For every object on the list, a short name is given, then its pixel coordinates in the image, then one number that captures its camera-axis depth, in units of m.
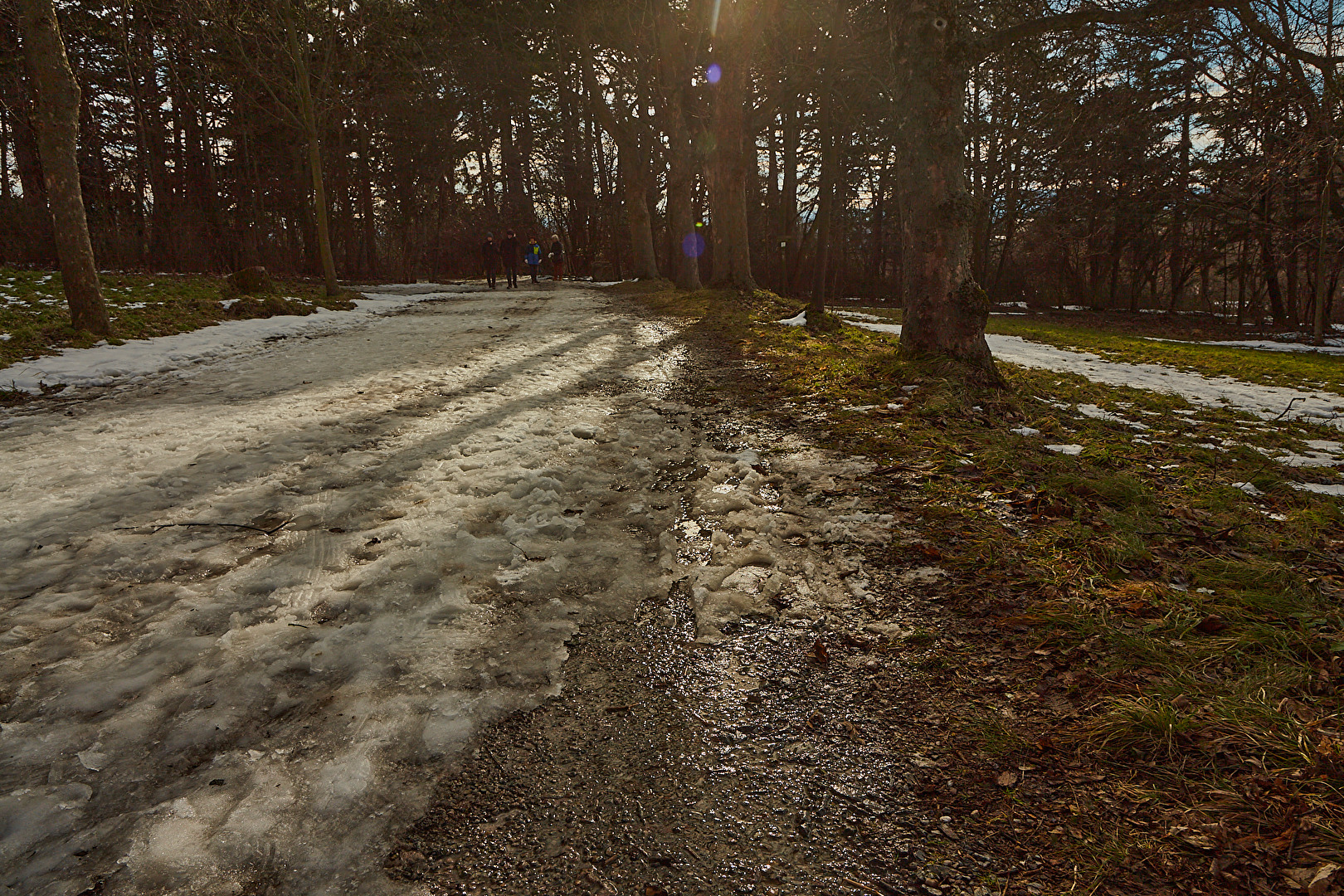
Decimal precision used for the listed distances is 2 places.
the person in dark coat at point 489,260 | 21.86
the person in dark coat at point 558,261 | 27.49
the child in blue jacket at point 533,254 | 23.53
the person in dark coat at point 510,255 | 20.73
